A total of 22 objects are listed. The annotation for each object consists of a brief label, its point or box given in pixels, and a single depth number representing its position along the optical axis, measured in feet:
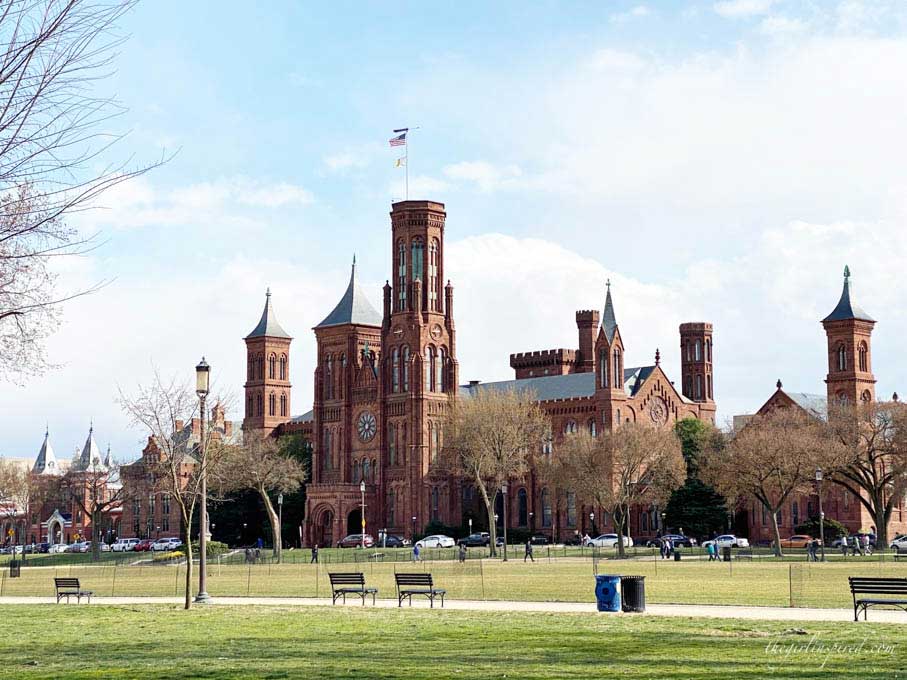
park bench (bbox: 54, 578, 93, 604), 136.51
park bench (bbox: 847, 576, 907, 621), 100.78
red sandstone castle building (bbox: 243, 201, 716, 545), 415.64
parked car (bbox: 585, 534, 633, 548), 361.26
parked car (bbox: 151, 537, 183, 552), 406.91
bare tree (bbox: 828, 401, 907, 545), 331.57
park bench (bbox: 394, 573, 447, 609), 117.70
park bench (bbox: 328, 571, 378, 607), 124.53
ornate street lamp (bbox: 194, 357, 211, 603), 114.32
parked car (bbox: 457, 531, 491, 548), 376.89
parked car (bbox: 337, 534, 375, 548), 395.32
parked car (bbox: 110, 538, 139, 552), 443.73
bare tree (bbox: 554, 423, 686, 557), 339.77
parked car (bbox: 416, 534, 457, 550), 365.81
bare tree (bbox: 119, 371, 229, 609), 128.48
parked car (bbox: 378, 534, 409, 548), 386.05
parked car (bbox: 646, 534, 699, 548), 347.65
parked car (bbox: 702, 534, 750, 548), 340.88
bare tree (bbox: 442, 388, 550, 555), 363.15
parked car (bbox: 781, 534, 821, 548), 341.62
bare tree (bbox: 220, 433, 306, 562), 361.30
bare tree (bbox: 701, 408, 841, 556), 316.81
